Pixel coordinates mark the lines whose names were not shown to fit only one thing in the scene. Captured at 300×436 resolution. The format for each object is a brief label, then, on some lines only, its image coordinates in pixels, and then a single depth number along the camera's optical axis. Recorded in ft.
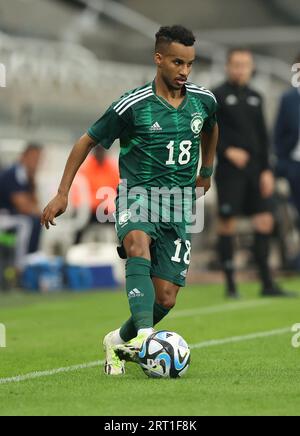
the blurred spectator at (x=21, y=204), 53.47
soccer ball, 22.21
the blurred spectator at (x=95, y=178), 58.49
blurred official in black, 44.75
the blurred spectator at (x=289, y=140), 47.47
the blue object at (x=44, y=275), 51.31
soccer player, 23.72
